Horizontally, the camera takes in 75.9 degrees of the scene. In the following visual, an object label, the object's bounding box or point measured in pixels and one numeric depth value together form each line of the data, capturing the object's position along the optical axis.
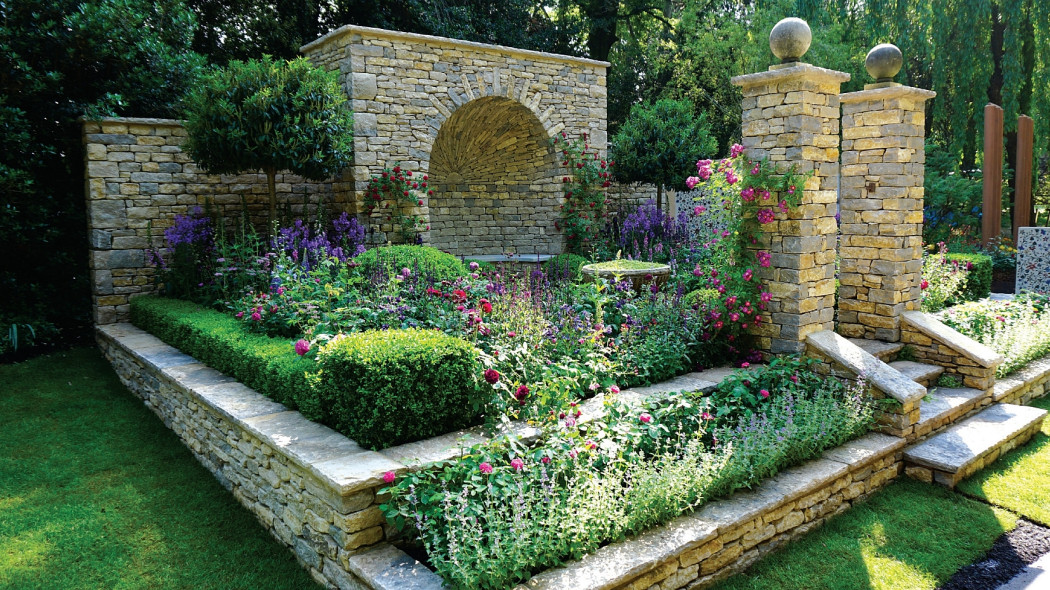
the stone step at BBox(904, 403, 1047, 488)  4.21
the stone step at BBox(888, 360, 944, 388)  5.17
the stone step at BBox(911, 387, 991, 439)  4.58
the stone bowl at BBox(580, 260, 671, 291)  6.44
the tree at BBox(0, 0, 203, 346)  6.47
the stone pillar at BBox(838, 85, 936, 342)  5.62
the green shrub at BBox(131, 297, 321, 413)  4.04
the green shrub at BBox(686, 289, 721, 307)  5.36
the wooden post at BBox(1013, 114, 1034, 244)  9.60
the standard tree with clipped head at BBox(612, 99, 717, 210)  10.35
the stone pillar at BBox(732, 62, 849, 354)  4.74
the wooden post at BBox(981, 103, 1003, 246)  8.99
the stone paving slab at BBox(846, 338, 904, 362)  5.43
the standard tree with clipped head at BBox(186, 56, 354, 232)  6.42
